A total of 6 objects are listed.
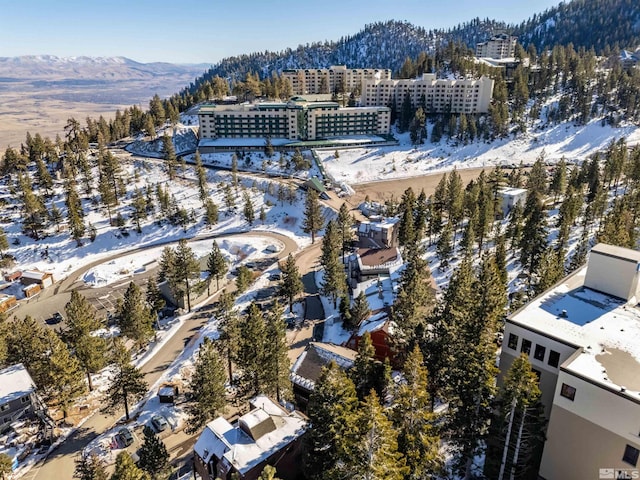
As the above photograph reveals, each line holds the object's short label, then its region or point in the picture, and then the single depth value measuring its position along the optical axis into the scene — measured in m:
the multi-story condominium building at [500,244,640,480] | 22.30
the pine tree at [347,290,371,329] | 50.28
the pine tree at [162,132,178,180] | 112.10
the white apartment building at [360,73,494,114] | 144.50
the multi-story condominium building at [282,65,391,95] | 181.25
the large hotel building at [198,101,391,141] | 136.00
